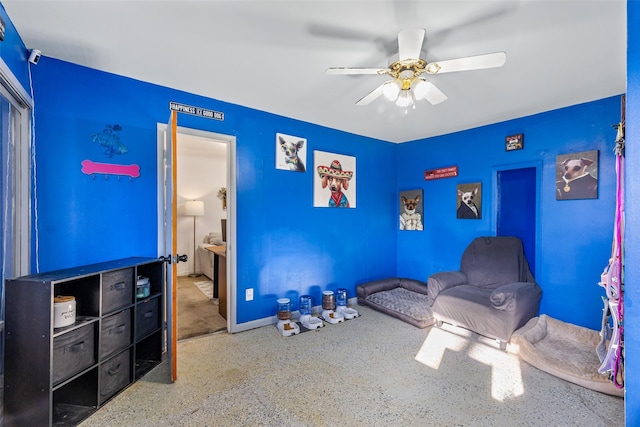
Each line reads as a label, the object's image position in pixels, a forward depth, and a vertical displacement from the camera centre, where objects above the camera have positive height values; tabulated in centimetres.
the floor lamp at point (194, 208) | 561 +1
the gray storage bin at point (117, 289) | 185 -57
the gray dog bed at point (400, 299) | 323 -122
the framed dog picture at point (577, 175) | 272 +36
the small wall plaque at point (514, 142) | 320 +80
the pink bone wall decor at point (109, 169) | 223 +33
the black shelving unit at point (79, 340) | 152 -84
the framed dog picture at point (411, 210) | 425 +0
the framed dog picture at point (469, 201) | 358 +12
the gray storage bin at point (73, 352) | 157 -86
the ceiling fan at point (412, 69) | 157 +88
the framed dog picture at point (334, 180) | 364 +40
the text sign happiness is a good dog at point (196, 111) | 261 +96
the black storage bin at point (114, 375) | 184 -116
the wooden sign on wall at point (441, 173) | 384 +53
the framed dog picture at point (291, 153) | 328 +69
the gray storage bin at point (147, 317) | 217 -88
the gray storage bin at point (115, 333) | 184 -86
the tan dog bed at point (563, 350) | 202 -122
